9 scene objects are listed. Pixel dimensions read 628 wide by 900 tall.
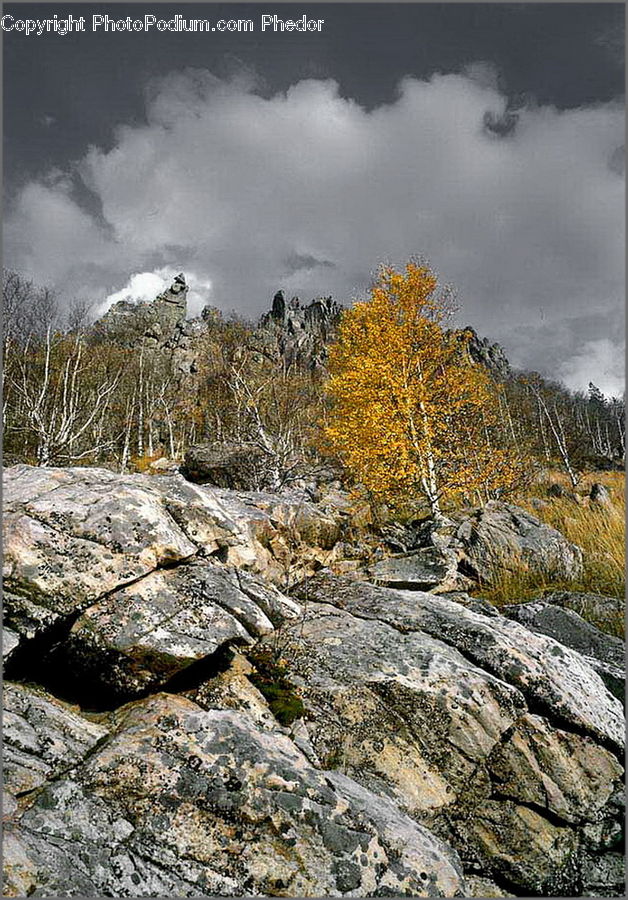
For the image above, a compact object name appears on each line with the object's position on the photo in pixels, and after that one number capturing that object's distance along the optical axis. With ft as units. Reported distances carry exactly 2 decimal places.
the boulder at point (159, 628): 10.12
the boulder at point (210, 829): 6.77
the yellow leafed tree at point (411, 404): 46.11
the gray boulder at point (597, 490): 62.80
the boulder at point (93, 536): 10.53
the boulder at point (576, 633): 16.05
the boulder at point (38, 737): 7.70
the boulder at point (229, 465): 67.67
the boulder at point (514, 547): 25.44
